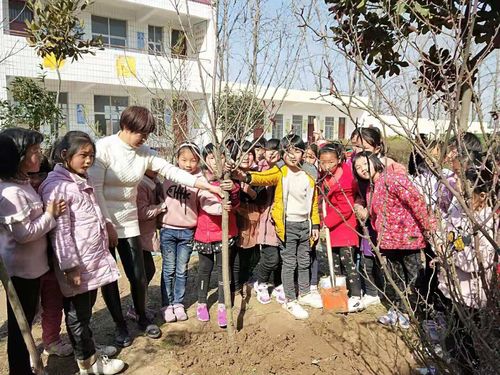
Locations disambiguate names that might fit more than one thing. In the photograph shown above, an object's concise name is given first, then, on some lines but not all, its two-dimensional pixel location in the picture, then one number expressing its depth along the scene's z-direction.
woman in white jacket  2.82
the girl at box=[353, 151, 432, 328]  2.99
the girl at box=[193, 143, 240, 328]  3.37
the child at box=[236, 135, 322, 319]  3.65
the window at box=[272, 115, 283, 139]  21.58
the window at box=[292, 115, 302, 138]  22.51
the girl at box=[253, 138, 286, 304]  3.76
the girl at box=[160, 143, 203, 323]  3.39
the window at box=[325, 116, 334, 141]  24.33
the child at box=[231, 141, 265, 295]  3.71
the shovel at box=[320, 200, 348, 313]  3.54
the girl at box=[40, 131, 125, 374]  2.38
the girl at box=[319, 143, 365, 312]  3.66
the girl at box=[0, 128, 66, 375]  2.13
